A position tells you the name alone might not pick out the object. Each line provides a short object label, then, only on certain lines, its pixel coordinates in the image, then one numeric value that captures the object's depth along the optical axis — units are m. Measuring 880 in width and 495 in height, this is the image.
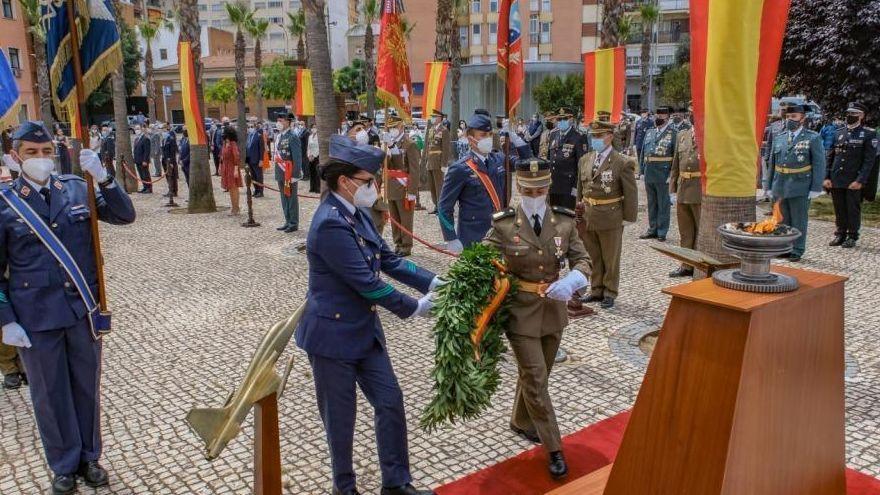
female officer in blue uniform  3.46
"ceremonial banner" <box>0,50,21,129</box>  6.55
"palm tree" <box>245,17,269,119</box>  39.09
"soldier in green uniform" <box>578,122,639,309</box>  7.43
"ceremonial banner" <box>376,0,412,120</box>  9.70
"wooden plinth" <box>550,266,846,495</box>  2.47
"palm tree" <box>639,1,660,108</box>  35.41
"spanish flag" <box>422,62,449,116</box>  14.66
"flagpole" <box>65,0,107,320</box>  4.00
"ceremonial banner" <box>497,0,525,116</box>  5.96
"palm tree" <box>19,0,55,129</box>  25.70
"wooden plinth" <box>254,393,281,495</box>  2.69
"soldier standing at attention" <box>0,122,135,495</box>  3.85
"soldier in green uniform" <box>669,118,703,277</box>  8.83
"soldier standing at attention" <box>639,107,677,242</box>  10.42
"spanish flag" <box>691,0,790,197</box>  4.42
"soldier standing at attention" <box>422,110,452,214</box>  13.98
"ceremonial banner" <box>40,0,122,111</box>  4.17
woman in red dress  14.41
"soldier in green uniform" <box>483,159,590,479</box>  3.99
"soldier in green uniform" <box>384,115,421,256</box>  10.19
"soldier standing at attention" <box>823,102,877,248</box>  9.81
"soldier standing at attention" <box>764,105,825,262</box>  9.20
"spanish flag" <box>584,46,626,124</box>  10.40
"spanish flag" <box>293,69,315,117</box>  16.02
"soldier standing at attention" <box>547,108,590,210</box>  9.62
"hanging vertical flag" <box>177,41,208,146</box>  12.20
